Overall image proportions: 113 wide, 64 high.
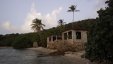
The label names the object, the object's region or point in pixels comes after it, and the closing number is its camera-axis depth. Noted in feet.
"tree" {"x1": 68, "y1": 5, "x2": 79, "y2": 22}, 80.61
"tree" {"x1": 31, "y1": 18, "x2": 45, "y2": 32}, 96.90
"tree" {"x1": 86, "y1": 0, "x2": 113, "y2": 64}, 22.34
